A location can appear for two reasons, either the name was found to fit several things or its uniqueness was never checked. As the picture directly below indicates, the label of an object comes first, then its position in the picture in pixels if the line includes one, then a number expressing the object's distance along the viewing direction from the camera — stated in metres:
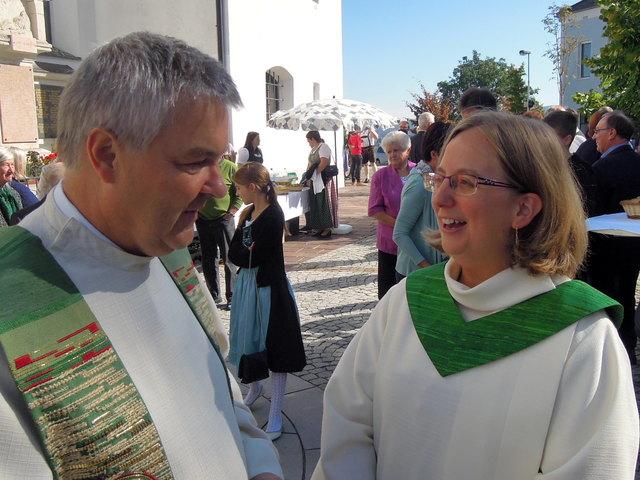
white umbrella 11.29
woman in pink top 4.88
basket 4.20
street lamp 38.31
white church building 10.66
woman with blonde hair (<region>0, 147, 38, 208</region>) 5.31
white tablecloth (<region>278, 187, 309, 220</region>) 9.77
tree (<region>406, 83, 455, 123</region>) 27.80
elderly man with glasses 4.81
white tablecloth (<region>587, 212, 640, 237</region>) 3.85
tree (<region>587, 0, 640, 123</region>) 7.38
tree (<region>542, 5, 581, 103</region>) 22.00
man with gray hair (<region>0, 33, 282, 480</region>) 1.09
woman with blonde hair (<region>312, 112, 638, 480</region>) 1.41
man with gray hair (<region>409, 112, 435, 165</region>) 7.20
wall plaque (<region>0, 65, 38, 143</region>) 10.02
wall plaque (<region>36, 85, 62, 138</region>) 12.39
